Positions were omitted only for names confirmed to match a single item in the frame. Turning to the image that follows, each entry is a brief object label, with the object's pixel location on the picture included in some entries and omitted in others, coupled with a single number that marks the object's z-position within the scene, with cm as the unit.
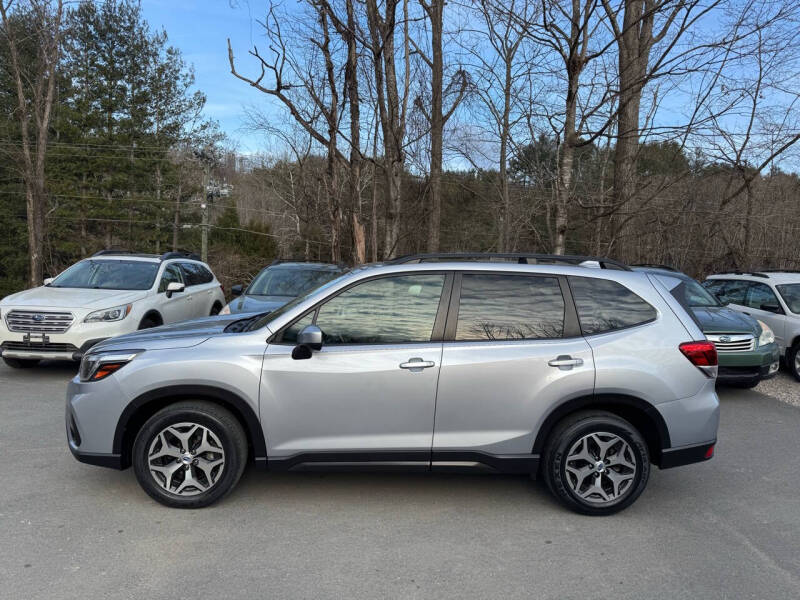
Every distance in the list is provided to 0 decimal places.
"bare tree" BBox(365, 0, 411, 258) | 1172
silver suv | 370
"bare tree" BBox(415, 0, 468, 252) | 1410
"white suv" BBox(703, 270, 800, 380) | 862
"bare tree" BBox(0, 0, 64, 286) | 2184
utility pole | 3170
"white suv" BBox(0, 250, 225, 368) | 740
